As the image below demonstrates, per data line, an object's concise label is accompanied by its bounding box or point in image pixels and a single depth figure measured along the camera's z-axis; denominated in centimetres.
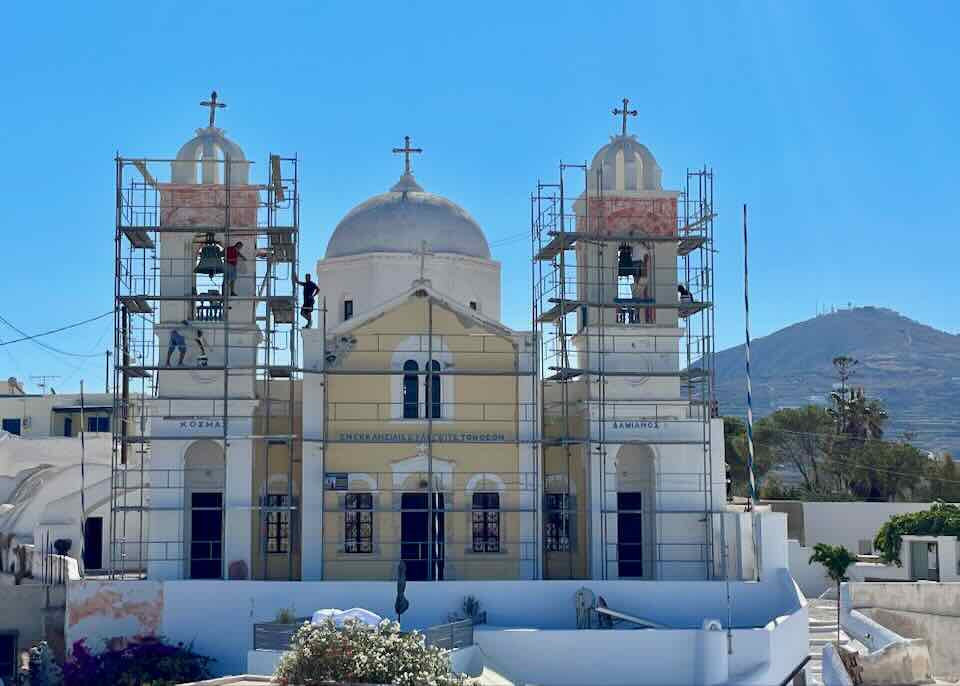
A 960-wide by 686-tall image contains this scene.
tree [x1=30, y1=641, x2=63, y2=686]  3133
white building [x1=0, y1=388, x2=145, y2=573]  3962
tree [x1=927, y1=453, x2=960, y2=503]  6956
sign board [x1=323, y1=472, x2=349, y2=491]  3547
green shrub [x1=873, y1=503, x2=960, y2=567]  5109
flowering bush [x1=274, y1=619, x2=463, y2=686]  2298
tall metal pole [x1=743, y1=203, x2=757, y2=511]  3578
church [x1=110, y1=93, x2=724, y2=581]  3534
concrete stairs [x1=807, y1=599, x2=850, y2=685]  3647
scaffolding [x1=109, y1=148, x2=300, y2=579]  3519
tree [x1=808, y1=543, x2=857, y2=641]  4969
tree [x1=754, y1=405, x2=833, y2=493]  7906
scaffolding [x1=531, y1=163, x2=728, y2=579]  3619
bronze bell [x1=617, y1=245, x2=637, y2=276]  3816
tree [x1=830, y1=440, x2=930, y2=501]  6944
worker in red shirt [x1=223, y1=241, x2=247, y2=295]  3619
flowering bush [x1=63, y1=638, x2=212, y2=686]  3069
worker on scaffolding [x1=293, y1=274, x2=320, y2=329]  3822
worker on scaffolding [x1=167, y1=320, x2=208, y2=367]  3578
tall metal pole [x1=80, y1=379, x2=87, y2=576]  3667
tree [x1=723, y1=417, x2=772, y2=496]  6919
